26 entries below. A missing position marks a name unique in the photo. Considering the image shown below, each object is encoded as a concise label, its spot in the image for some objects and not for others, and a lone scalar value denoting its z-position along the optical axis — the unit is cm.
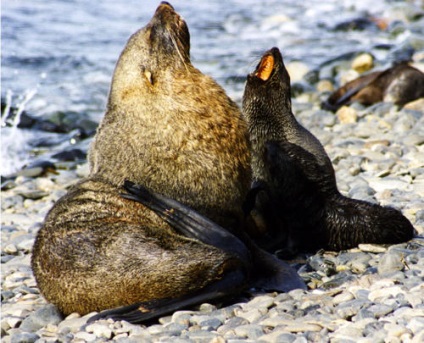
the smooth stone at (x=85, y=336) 941
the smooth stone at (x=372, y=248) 1166
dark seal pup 1203
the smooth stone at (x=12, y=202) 1752
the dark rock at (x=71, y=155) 2112
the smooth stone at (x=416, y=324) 809
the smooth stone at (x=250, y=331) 875
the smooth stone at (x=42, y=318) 1037
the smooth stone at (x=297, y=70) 2716
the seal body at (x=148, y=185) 997
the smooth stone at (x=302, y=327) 862
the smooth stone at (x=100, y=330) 945
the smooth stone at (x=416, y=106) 2008
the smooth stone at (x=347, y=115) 2043
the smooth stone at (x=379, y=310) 875
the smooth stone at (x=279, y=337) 841
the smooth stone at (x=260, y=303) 972
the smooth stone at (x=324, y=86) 2560
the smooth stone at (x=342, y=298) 945
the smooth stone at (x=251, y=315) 936
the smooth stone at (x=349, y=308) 894
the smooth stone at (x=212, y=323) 930
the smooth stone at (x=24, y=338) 980
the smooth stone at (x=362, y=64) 2797
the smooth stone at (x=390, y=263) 1053
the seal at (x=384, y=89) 2123
